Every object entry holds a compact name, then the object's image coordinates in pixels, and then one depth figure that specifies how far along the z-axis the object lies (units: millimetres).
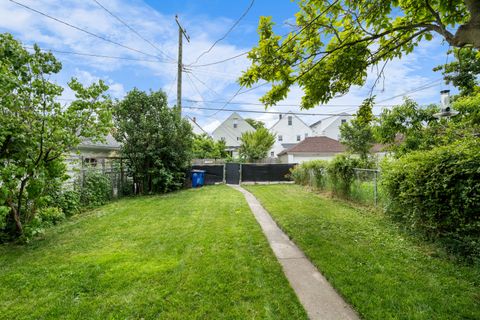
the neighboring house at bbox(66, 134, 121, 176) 8852
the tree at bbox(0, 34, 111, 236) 4129
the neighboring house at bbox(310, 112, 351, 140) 33531
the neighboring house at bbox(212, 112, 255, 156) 34875
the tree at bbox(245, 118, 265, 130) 47312
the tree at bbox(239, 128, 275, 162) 25131
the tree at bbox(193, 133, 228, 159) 24281
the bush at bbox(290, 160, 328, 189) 10920
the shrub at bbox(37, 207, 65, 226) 5211
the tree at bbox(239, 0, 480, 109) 3932
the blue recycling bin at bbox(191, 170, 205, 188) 14125
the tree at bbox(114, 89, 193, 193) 10477
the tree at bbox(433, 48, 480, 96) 8750
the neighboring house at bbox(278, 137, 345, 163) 24938
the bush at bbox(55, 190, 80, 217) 6785
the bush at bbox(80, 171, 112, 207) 8203
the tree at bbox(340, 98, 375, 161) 17750
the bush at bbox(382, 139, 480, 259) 3527
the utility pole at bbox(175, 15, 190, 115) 12244
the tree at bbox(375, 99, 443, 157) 8000
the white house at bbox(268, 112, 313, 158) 33500
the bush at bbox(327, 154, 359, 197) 8492
